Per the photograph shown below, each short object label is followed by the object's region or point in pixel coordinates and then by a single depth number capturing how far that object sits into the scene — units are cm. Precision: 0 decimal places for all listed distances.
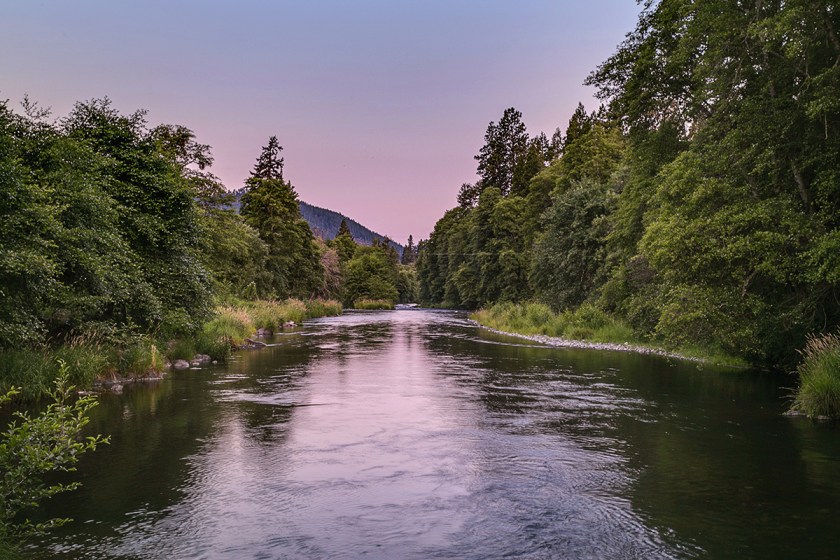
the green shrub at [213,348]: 2461
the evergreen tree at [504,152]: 9075
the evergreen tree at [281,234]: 6425
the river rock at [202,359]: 2373
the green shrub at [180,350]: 2255
